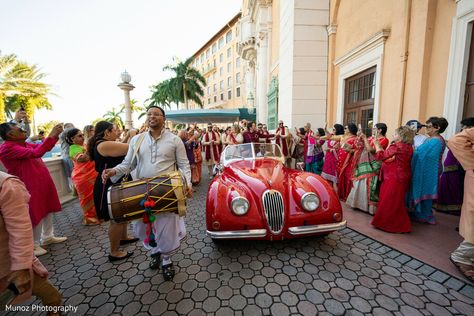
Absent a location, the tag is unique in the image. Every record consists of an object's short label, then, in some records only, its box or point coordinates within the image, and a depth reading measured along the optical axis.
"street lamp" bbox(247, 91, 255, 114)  21.69
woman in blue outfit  3.33
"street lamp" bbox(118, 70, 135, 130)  8.63
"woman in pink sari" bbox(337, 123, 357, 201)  4.32
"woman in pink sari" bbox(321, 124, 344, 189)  5.39
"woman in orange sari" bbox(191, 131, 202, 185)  6.89
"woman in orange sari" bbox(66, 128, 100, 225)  3.79
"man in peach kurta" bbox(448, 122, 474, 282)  2.29
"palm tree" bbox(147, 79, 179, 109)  29.27
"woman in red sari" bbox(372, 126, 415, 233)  3.17
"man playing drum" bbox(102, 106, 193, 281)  2.41
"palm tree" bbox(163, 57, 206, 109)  28.47
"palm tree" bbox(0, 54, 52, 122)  18.02
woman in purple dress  3.80
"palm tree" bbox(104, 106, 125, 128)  40.71
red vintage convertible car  2.65
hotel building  35.88
